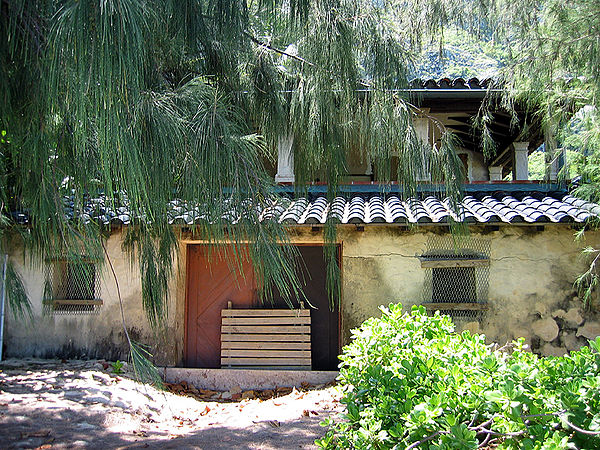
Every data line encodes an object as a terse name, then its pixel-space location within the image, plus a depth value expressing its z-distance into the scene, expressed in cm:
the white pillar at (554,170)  791
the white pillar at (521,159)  941
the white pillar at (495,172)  1270
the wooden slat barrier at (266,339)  805
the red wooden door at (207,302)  855
